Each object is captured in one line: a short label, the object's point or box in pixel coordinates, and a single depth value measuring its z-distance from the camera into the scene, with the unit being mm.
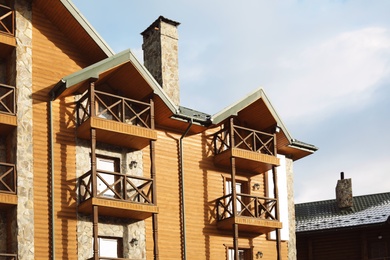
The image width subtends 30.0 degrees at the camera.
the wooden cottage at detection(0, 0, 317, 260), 23719
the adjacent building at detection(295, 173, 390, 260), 38469
